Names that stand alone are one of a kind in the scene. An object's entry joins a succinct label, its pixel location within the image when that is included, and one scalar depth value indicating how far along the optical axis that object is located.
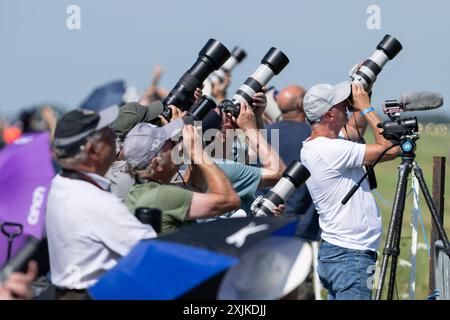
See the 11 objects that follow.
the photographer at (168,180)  9.36
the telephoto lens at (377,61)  12.54
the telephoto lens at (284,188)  11.48
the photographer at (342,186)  11.63
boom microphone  11.78
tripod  10.88
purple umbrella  8.32
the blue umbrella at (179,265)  7.05
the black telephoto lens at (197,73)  12.62
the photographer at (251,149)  12.48
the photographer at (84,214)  8.16
